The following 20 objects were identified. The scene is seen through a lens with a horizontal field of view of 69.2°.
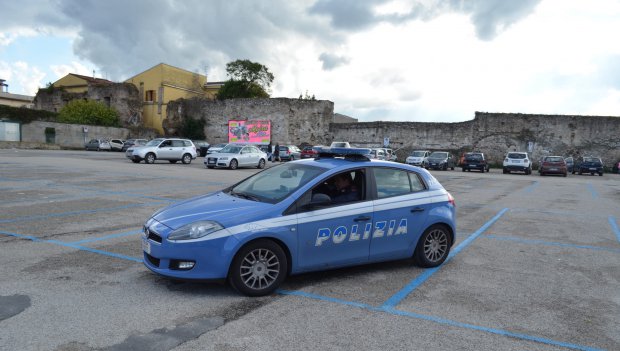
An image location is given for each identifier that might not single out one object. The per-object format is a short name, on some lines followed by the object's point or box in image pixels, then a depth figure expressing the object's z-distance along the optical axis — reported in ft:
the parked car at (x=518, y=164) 101.55
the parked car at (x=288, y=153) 123.03
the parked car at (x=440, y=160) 105.19
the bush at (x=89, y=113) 171.42
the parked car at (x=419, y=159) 107.86
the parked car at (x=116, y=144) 156.13
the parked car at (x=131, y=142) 138.41
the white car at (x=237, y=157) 81.25
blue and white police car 14.44
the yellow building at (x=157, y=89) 195.72
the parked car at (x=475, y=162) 104.17
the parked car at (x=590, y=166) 111.34
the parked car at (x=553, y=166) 98.43
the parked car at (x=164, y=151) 84.74
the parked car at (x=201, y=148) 146.51
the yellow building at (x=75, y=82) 210.18
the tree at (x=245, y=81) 211.61
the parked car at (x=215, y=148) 115.03
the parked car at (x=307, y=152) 123.75
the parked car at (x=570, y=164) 122.21
